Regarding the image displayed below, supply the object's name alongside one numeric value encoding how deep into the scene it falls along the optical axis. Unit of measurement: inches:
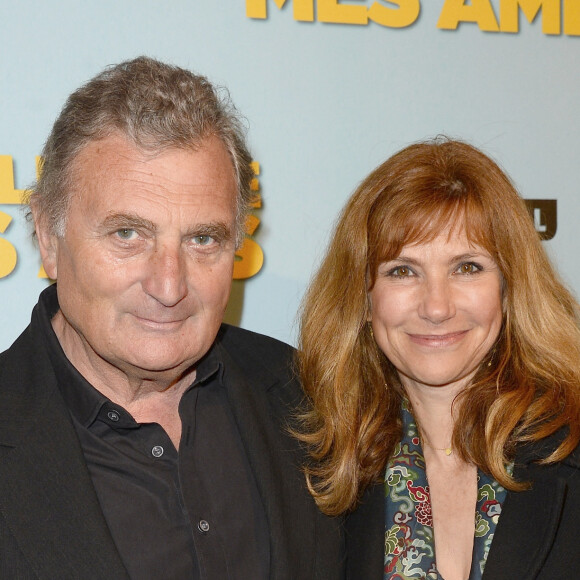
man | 35.0
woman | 38.6
